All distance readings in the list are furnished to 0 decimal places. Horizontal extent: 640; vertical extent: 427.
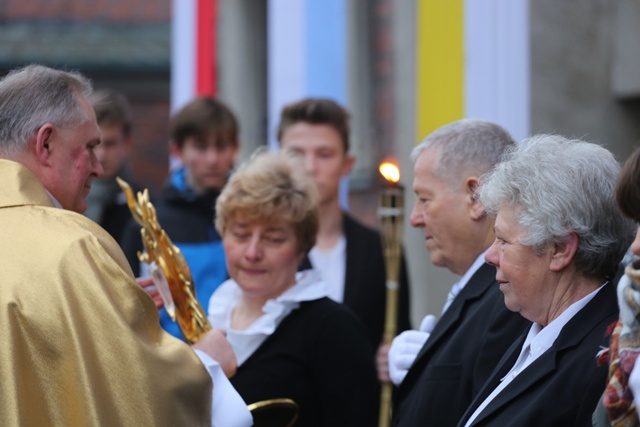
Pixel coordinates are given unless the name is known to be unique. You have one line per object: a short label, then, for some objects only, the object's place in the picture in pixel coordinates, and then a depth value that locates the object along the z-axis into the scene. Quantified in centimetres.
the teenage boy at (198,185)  1109
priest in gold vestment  696
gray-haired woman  653
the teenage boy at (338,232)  1135
